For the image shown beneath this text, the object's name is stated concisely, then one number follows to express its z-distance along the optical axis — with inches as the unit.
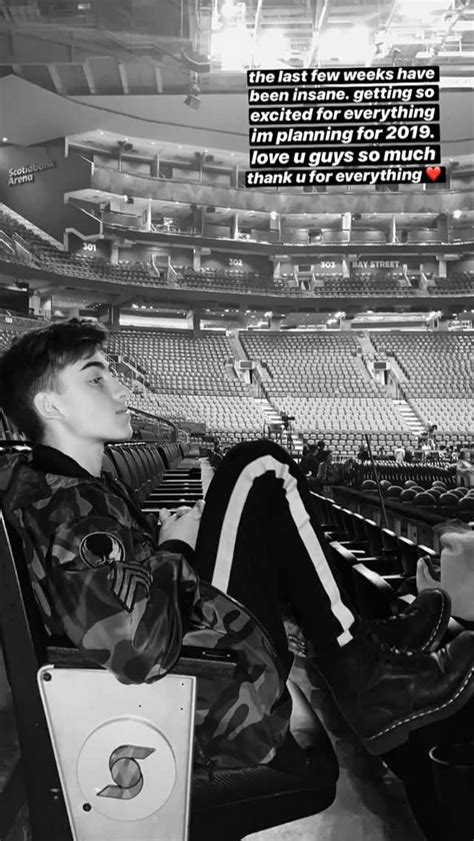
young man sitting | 31.2
